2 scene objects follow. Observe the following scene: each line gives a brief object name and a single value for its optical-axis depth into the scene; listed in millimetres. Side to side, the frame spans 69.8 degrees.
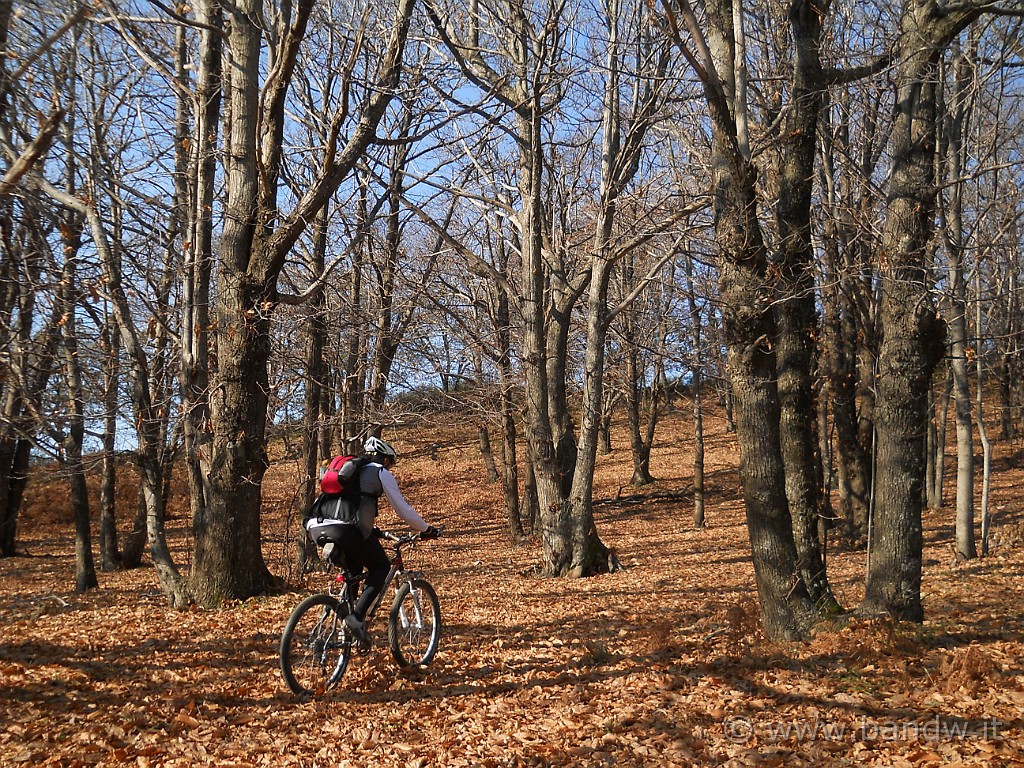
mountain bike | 5301
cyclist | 5523
